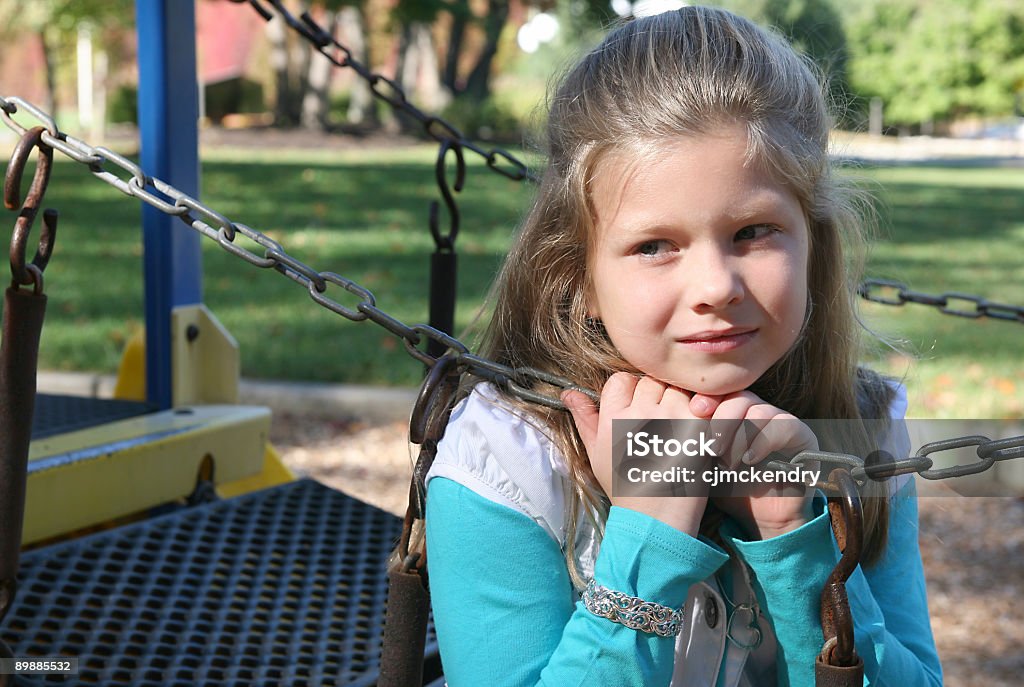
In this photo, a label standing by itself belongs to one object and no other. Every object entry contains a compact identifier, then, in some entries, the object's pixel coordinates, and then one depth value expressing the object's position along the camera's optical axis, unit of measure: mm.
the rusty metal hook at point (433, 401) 1286
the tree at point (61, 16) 17188
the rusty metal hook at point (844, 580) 1040
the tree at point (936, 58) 38094
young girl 1185
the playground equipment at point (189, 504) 1333
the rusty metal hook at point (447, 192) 2174
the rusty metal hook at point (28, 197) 1493
